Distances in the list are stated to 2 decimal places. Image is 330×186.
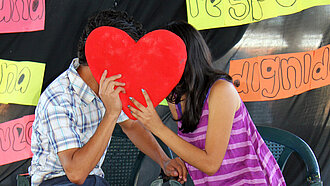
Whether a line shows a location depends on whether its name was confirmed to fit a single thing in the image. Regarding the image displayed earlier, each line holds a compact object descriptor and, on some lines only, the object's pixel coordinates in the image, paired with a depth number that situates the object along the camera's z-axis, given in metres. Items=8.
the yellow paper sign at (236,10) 5.19
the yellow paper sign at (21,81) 5.18
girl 4.48
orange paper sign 5.20
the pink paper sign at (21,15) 5.18
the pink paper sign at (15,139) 5.21
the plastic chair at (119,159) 4.82
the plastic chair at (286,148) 4.52
